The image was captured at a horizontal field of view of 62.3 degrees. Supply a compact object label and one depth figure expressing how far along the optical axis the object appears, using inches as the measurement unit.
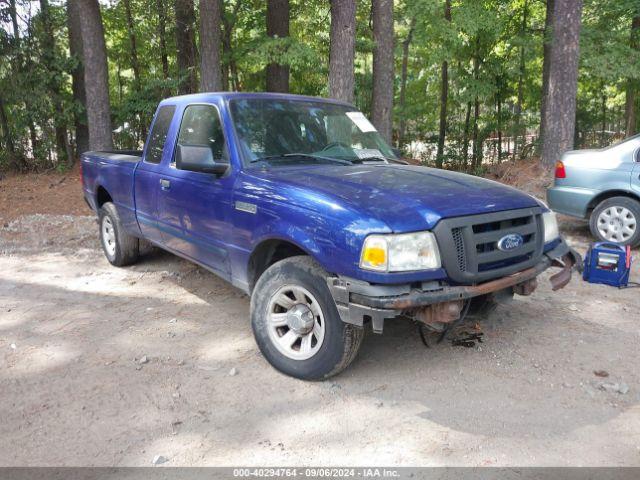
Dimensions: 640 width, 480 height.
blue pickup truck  126.3
